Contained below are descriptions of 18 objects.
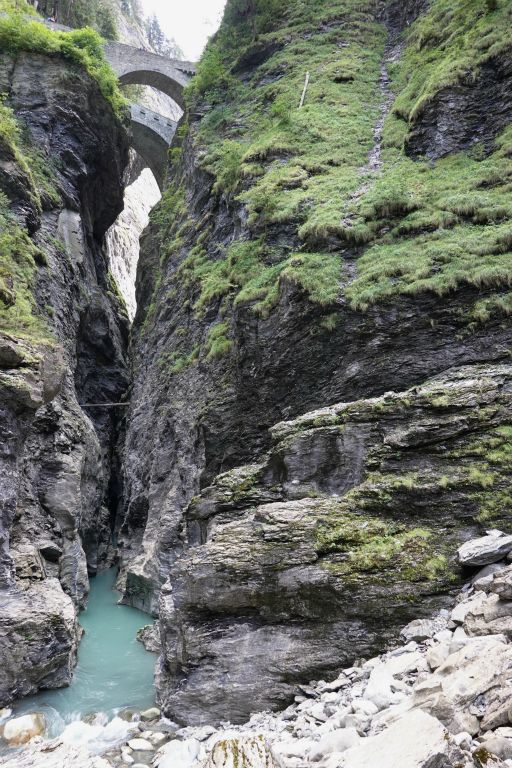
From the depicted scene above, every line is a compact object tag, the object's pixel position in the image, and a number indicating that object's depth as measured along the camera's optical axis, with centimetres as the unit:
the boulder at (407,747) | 402
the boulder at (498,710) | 415
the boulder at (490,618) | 605
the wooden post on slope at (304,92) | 2638
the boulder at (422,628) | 755
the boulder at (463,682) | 456
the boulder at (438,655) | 602
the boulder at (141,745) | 901
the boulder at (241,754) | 521
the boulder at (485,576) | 732
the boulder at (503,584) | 641
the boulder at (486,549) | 778
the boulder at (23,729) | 1114
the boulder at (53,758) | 879
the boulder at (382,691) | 585
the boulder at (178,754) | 777
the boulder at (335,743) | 529
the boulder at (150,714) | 1094
